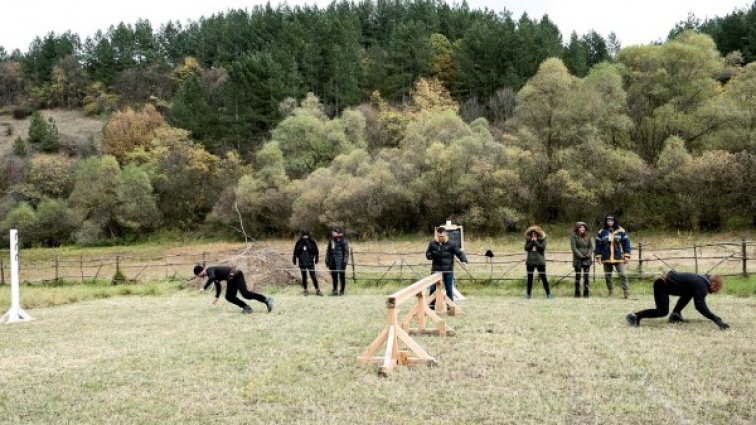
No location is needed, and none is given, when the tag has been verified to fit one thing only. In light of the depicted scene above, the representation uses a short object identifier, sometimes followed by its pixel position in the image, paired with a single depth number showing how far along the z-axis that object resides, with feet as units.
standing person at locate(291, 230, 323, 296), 63.36
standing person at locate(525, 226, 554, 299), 56.29
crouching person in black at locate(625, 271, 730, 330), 36.60
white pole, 51.78
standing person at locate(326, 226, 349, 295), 63.10
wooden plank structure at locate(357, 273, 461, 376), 29.09
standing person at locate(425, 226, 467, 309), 51.83
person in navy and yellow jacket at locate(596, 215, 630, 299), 55.62
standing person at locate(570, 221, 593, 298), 57.21
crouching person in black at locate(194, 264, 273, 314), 47.89
